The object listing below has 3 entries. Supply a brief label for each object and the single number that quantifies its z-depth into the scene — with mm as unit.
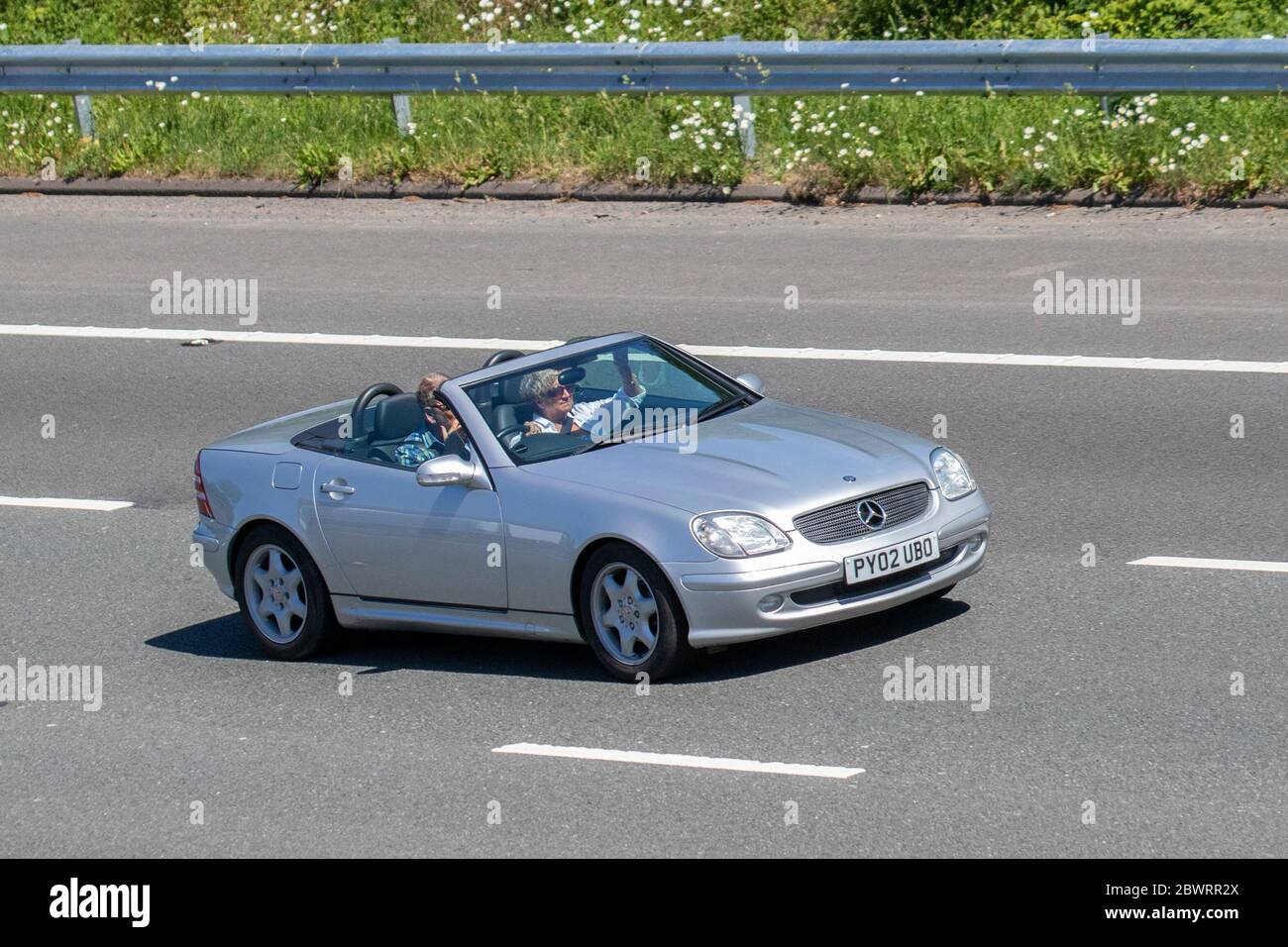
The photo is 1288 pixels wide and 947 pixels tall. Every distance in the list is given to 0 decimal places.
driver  17844
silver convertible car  16062
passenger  17844
